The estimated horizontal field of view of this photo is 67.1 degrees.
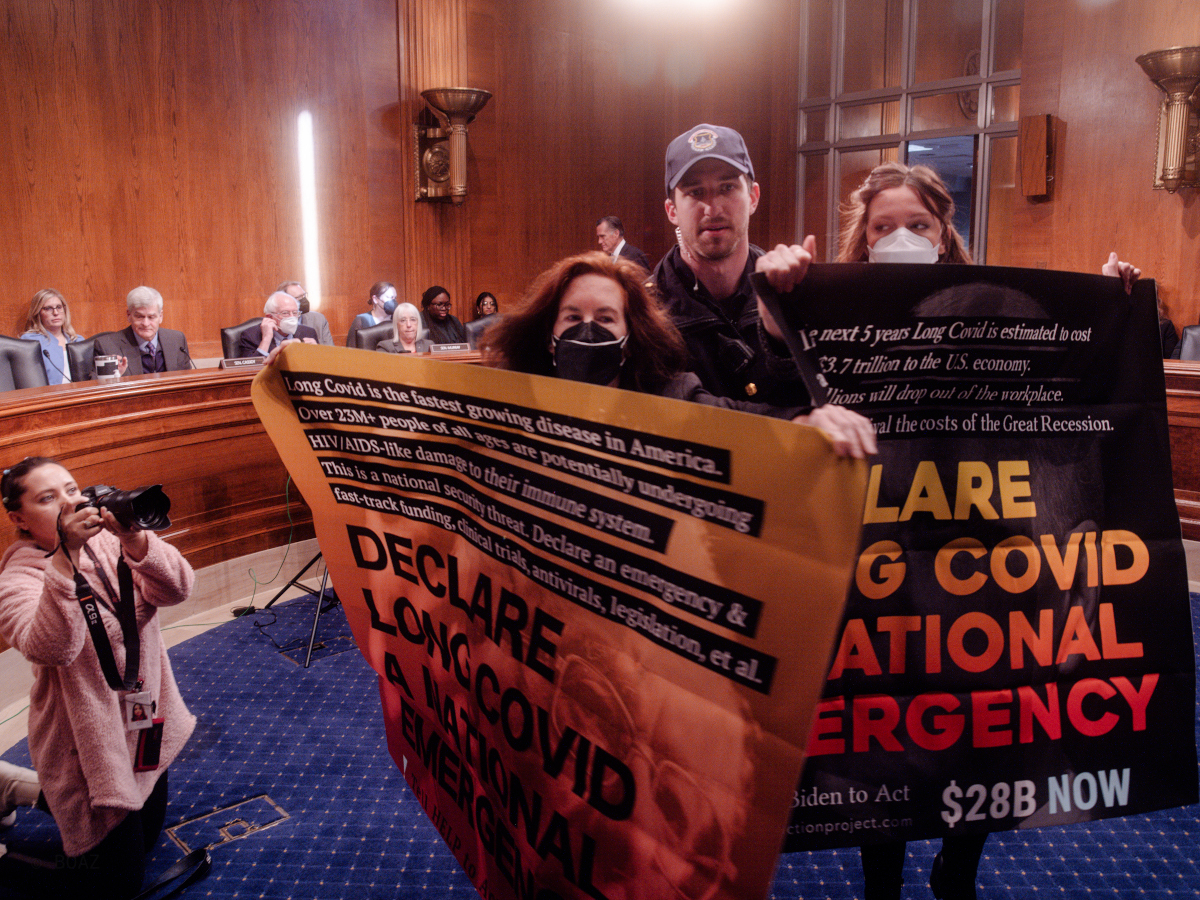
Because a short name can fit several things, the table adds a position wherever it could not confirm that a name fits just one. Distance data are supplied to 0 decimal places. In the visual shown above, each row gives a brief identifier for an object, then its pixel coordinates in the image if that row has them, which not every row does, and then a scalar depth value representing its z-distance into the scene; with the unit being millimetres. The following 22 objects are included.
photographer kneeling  2082
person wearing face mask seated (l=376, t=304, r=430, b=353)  5578
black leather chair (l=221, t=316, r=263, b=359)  5405
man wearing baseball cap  1628
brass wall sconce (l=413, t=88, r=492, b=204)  7832
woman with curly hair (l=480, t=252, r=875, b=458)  1467
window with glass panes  9086
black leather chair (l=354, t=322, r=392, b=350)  5523
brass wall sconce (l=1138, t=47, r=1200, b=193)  6656
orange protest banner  786
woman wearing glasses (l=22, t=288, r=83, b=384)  5258
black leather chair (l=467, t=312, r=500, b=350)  6410
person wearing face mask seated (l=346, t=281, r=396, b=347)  7316
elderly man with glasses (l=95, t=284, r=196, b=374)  5141
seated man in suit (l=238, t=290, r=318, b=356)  5633
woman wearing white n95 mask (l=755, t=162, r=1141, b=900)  1607
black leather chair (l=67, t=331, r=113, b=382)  4844
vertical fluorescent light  7277
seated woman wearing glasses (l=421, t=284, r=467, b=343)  7164
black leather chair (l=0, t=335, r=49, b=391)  4086
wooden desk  3400
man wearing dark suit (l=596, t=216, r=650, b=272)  7375
